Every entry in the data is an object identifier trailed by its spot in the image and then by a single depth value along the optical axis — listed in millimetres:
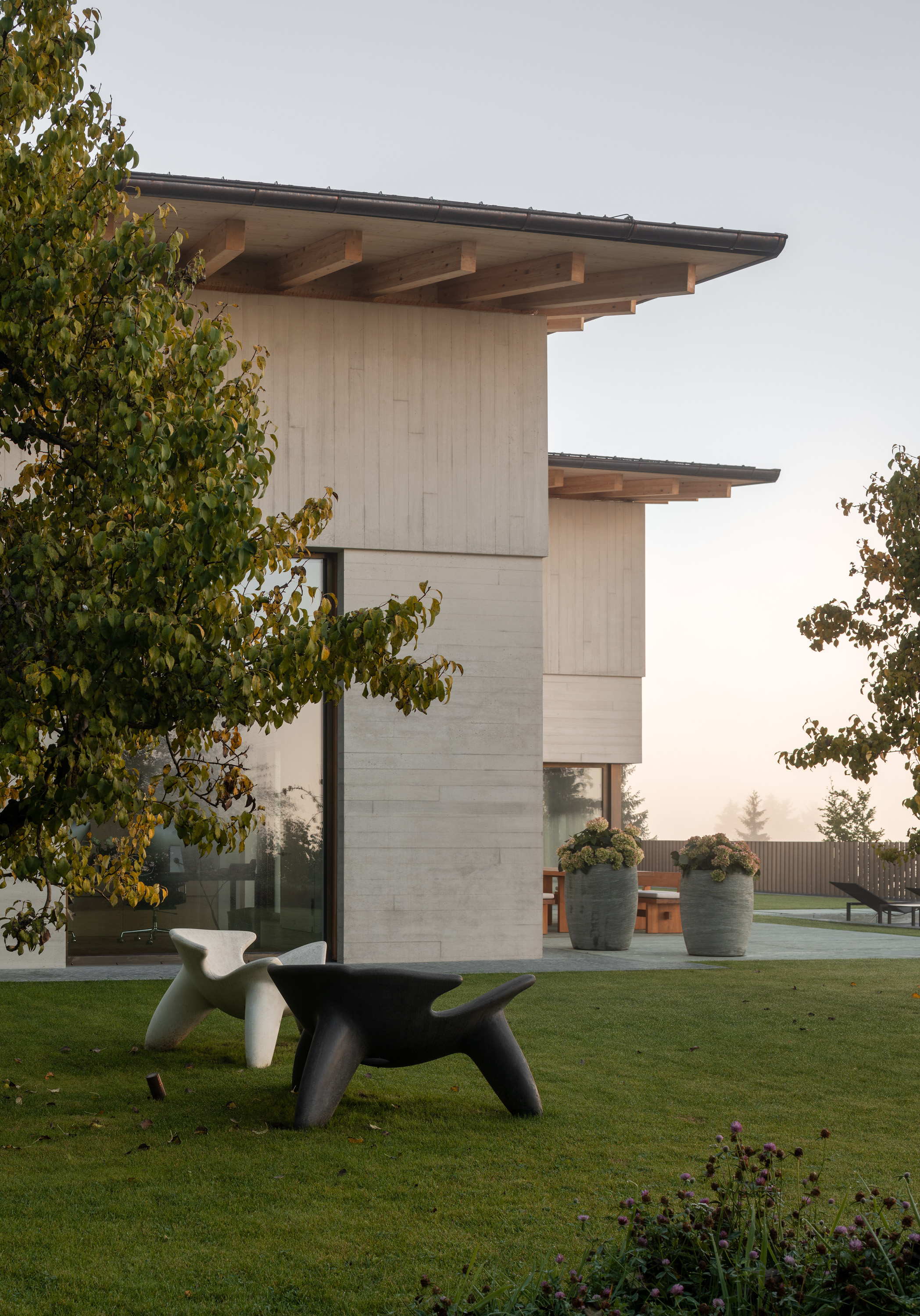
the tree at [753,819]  60344
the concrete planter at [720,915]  13453
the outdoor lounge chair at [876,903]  19734
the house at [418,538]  11984
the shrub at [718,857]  13469
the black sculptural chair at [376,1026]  5512
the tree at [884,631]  8641
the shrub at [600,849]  13750
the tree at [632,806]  37406
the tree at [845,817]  32531
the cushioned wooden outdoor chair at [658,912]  17391
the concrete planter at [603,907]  13867
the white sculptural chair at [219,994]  6953
